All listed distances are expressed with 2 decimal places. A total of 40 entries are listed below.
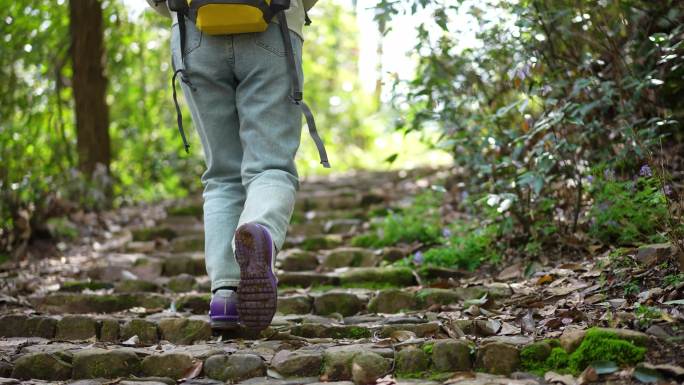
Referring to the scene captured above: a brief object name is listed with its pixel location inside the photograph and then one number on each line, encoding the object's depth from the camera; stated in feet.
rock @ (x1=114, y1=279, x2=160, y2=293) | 13.34
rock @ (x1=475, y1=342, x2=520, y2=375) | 7.20
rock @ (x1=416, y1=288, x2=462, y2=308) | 10.58
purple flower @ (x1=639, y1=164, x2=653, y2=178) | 9.39
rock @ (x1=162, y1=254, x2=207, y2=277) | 15.03
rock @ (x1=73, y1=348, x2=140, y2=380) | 8.07
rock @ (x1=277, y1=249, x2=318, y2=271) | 14.51
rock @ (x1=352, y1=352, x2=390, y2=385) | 7.27
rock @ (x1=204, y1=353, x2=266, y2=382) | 7.75
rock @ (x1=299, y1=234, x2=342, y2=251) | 16.22
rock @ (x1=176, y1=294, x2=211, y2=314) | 11.55
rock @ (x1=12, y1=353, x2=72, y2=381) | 8.12
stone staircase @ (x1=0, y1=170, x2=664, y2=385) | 7.49
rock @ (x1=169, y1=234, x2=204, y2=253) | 17.15
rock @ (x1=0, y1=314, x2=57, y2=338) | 10.19
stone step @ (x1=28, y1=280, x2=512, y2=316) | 10.69
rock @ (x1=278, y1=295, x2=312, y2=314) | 11.19
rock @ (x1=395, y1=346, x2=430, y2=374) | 7.41
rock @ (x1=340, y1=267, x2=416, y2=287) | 12.34
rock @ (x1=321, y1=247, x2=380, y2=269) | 14.47
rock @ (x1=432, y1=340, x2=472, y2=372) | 7.38
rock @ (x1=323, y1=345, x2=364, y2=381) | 7.53
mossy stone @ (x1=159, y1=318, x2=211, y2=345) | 9.64
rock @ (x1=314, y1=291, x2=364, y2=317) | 10.98
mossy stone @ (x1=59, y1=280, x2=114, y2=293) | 13.39
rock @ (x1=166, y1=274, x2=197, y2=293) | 13.52
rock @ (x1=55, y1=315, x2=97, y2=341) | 10.05
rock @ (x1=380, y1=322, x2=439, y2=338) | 8.63
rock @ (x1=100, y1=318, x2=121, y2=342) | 9.96
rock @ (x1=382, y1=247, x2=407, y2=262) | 14.30
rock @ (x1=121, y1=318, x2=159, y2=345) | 9.87
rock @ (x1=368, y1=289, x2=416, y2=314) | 10.76
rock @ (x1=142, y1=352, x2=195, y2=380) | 7.91
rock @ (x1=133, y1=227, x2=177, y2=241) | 18.52
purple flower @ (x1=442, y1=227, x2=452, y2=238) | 14.06
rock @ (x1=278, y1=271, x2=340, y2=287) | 12.96
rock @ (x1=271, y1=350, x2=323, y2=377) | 7.66
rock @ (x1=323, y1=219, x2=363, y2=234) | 17.56
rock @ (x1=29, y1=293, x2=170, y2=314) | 11.95
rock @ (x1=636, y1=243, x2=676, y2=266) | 9.12
